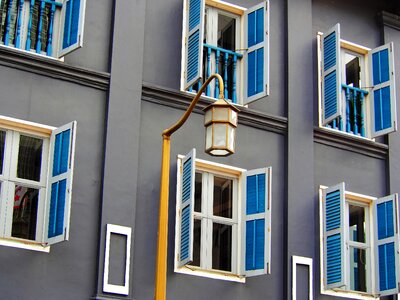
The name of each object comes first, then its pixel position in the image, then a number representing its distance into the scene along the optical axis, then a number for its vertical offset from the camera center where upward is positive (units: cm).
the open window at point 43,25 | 1369 +542
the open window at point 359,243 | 1505 +276
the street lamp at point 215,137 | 1099 +311
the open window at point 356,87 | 1606 +556
